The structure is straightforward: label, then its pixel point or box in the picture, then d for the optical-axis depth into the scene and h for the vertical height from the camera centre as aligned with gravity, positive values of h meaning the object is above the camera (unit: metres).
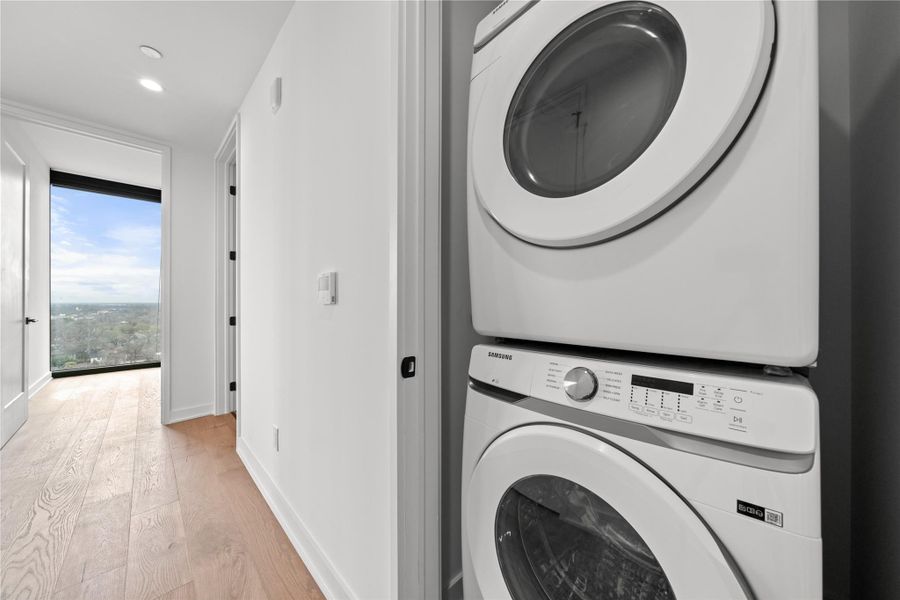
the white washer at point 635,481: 0.43 -0.27
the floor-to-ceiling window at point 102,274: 3.80 +0.28
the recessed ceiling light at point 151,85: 2.02 +1.26
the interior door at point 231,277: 2.83 +0.18
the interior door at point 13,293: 2.22 +0.03
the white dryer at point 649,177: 0.45 +0.20
